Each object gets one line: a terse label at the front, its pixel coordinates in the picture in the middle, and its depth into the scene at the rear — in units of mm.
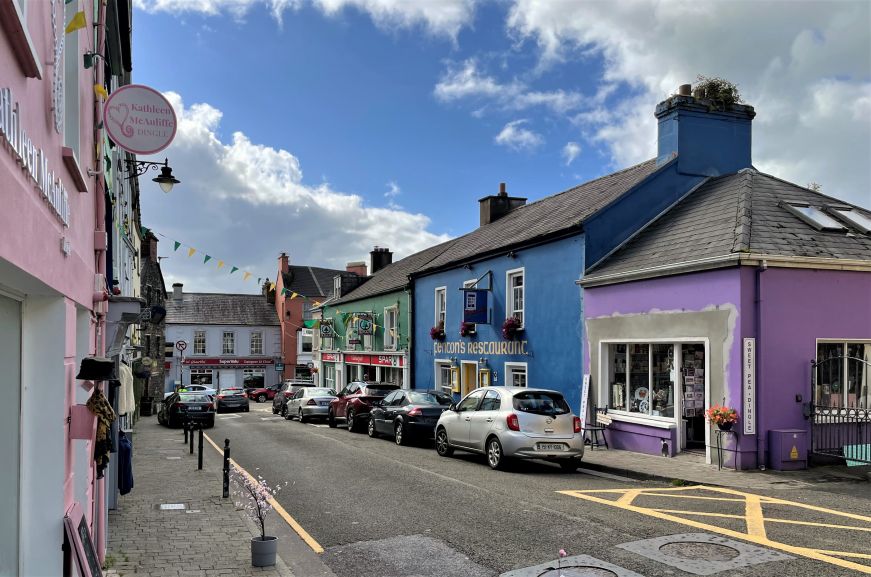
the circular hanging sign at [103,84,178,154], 6895
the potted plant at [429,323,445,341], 26484
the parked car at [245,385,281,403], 54500
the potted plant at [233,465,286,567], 7121
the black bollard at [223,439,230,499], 10859
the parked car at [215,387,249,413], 36781
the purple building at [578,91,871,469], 13117
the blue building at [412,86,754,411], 18250
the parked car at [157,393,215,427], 26031
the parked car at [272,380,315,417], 33409
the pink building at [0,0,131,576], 3348
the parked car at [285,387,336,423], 27656
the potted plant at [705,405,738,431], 12906
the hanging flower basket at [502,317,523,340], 20641
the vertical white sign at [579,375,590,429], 17172
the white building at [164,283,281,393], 59656
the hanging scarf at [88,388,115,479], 5600
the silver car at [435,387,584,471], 13406
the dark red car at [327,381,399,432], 23562
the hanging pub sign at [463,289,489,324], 22141
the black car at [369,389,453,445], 18670
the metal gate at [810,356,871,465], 13297
